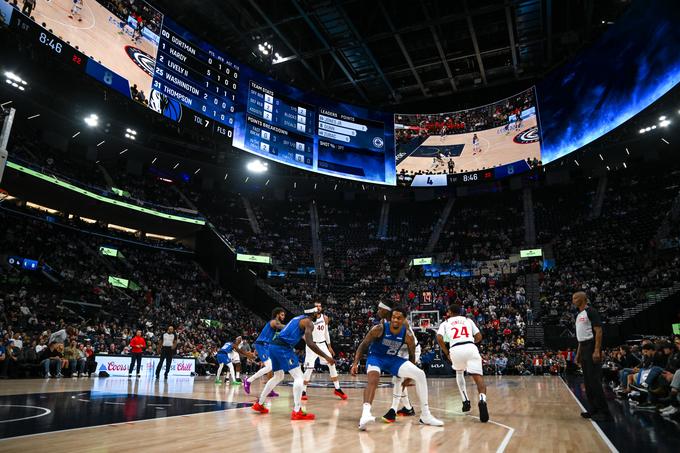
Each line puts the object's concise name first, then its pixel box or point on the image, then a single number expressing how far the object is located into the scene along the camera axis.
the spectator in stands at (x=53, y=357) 15.81
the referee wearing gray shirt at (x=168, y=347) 15.45
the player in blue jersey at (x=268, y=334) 8.16
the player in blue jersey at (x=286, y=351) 7.31
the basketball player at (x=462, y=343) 7.58
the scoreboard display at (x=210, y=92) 20.72
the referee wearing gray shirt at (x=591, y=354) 7.01
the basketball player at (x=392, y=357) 6.33
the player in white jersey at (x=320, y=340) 10.56
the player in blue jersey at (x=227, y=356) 15.25
